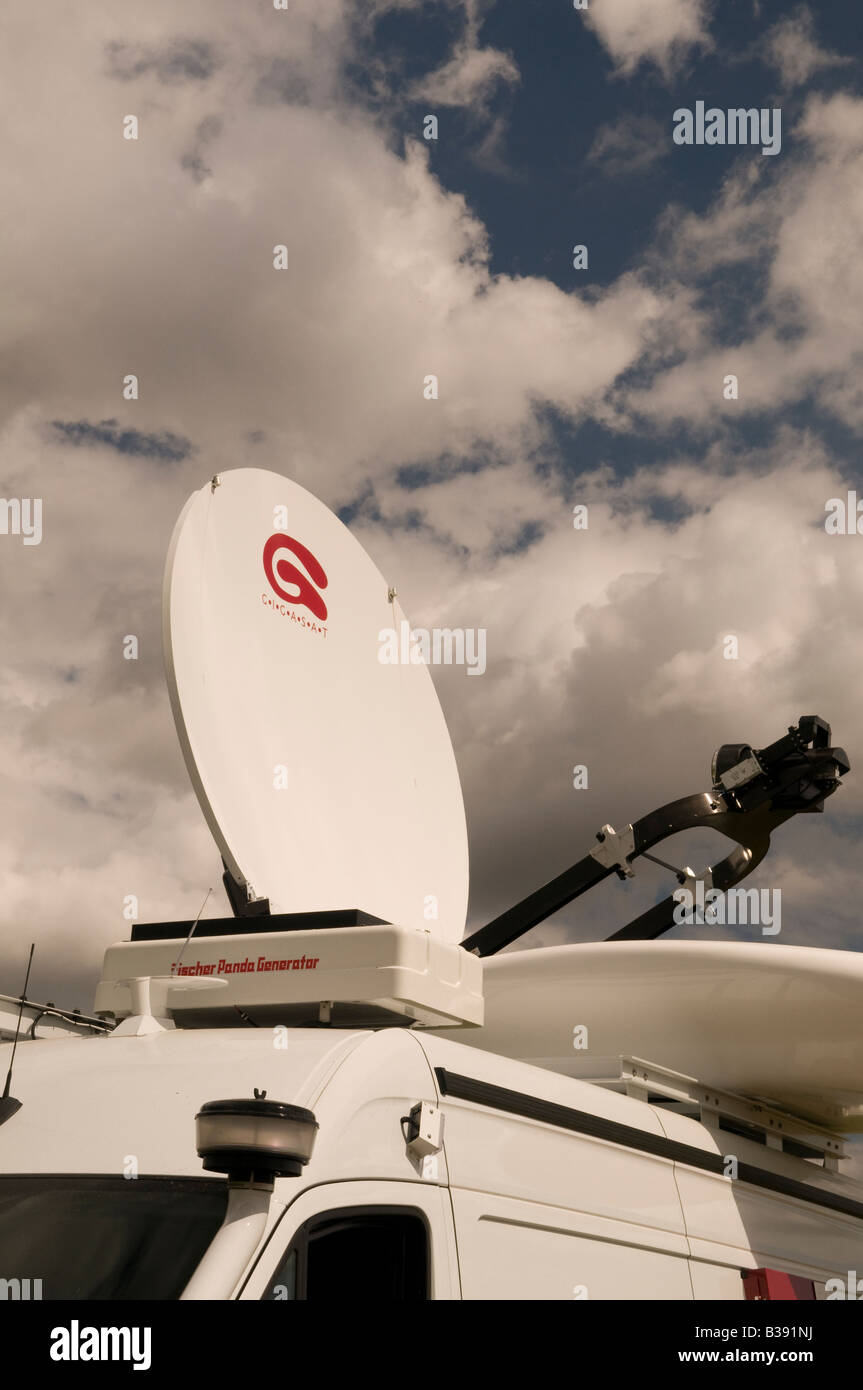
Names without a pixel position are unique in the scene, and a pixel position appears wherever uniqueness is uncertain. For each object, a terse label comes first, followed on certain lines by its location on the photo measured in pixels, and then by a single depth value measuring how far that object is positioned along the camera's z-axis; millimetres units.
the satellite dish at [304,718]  6062
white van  3318
